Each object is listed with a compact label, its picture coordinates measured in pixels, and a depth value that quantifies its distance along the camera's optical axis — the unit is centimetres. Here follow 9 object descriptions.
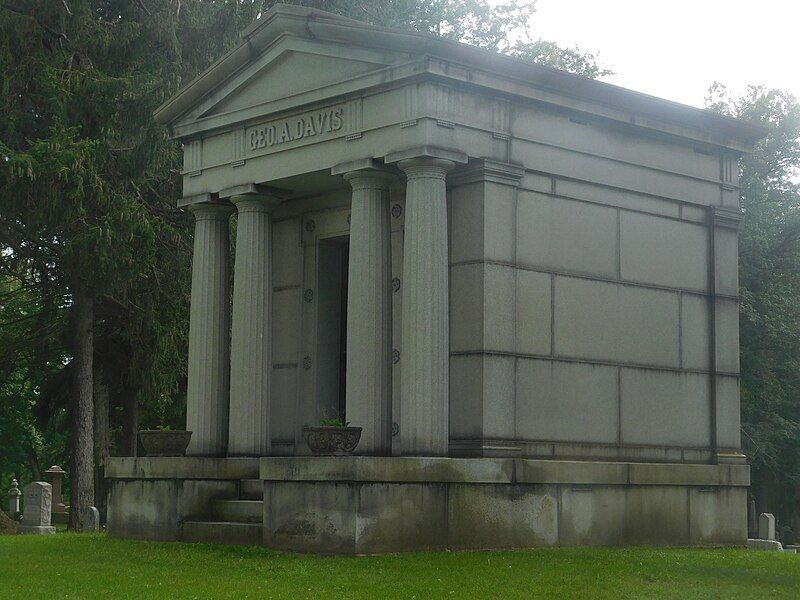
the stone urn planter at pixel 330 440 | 1480
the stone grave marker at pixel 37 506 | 3111
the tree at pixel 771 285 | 3553
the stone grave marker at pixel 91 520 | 2691
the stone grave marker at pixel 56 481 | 4572
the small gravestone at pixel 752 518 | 4160
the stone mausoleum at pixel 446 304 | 1545
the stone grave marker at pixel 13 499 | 4707
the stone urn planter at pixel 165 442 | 1819
